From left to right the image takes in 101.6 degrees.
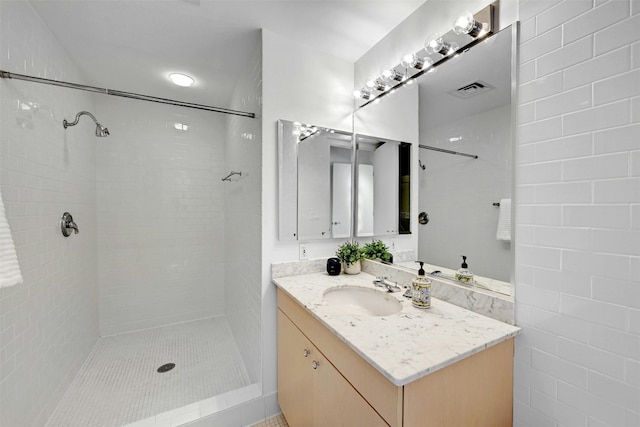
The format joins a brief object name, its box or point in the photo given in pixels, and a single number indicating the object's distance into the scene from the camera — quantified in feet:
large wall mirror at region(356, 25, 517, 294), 3.61
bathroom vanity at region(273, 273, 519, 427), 2.57
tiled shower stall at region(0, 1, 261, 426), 4.63
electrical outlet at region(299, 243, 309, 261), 5.96
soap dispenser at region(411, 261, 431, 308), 3.96
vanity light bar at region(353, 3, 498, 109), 3.79
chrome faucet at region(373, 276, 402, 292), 4.79
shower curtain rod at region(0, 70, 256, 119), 4.16
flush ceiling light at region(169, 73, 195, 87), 7.49
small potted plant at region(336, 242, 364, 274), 5.90
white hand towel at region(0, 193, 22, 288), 3.20
